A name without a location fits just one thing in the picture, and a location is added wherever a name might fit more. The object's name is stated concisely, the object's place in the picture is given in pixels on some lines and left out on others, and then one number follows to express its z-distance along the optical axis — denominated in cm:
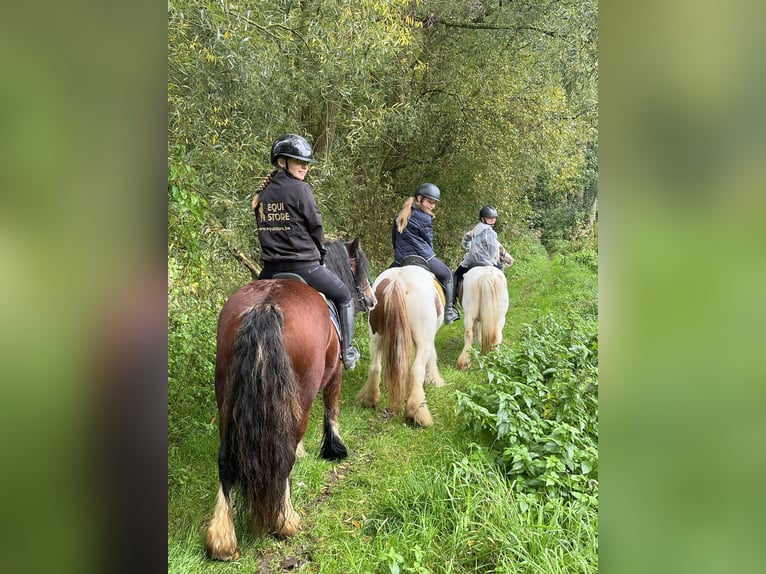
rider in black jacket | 252
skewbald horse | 296
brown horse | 213
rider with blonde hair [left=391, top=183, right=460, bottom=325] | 281
